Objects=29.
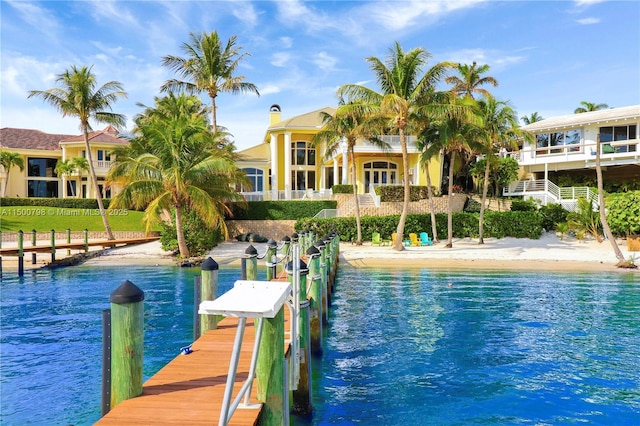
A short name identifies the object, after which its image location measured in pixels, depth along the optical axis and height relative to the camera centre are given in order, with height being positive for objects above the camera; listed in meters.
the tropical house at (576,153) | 33.81 +4.40
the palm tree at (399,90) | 24.39 +6.54
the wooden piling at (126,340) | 4.47 -1.20
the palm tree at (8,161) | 43.78 +5.27
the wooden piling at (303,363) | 6.78 -2.19
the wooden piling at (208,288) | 7.56 -1.17
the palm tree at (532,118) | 57.41 +11.50
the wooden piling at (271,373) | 4.58 -1.56
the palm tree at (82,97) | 27.89 +7.19
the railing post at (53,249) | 22.89 -1.57
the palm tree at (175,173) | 22.88 +2.12
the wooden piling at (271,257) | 10.16 -1.02
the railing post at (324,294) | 11.81 -2.08
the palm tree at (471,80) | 35.66 +10.08
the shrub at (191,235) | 25.44 -1.07
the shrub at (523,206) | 32.47 +0.39
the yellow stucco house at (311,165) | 36.75 +4.19
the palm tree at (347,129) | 25.77 +4.79
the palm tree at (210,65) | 35.81 +11.58
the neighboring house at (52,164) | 47.25 +5.39
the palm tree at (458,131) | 24.52 +4.43
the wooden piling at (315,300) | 8.97 -1.66
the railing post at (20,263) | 20.69 -2.02
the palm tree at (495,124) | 28.17 +5.36
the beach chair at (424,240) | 28.48 -1.66
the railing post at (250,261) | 9.62 -0.95
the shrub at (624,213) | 26.47 -0.15
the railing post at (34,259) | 22.88 -2.05
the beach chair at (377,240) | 28.69 -1.65
